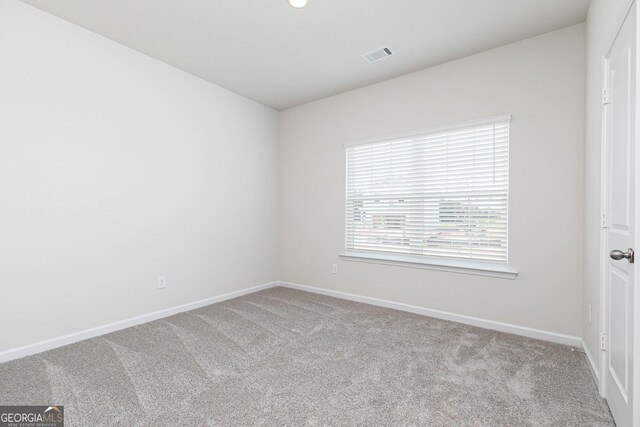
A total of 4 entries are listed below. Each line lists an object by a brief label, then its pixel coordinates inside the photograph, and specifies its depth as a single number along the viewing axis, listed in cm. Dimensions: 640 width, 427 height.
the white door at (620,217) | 144
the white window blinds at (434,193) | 303
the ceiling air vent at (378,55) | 304
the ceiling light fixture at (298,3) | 232
